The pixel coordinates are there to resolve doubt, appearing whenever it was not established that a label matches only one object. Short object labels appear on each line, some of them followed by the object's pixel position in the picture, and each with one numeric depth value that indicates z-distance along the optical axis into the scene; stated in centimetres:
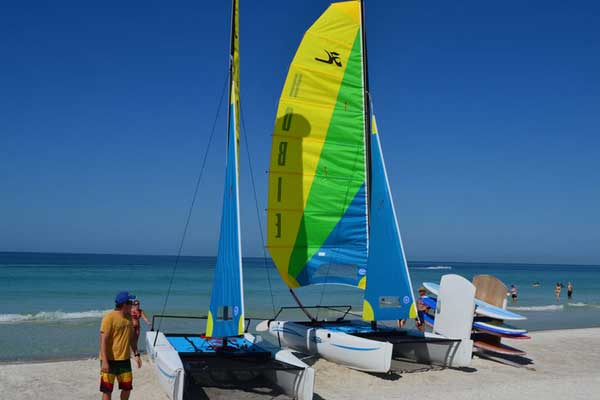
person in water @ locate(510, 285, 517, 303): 2620
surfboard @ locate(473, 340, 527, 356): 958
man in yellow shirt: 474
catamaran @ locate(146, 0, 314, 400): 609
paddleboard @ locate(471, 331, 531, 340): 971
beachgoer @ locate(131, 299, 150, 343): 789
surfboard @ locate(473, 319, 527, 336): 964
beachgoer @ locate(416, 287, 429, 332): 1091
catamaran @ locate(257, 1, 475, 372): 1001
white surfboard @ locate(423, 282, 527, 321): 965
